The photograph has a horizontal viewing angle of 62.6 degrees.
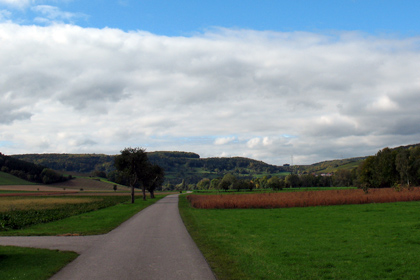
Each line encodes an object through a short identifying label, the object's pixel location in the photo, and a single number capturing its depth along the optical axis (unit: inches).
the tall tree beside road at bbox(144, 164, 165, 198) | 2549.7
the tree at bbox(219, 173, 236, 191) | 4672.5
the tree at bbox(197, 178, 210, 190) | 7080.7
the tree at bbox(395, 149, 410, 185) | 3097.9
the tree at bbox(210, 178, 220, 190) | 6028.1
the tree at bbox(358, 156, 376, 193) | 3511.3
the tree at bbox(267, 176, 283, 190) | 4202.8
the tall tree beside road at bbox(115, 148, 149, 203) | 2182.6
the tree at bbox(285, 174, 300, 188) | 5639.8
